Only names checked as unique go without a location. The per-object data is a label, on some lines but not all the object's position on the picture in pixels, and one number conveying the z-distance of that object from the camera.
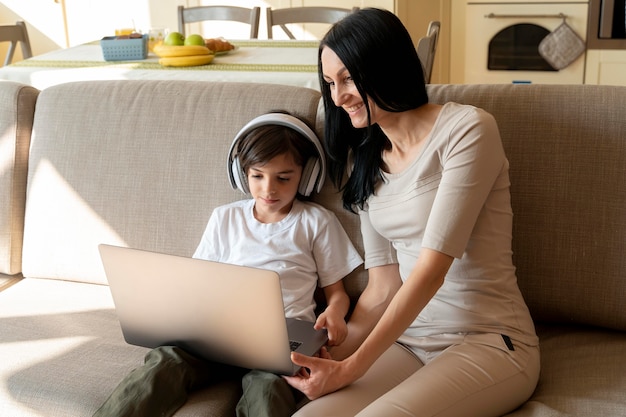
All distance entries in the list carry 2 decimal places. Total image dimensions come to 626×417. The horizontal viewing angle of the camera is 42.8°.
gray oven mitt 4.47
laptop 1.44
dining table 2.91
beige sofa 1.64
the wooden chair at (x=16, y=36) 3.79
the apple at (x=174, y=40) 3.22
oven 4.47
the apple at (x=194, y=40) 3.20
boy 1.78
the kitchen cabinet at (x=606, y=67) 4.45
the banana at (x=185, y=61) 3.11
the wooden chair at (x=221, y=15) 3.94
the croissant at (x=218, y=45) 3.29
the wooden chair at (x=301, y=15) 3.90
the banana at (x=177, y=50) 3.10
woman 1.46
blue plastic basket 3.24
